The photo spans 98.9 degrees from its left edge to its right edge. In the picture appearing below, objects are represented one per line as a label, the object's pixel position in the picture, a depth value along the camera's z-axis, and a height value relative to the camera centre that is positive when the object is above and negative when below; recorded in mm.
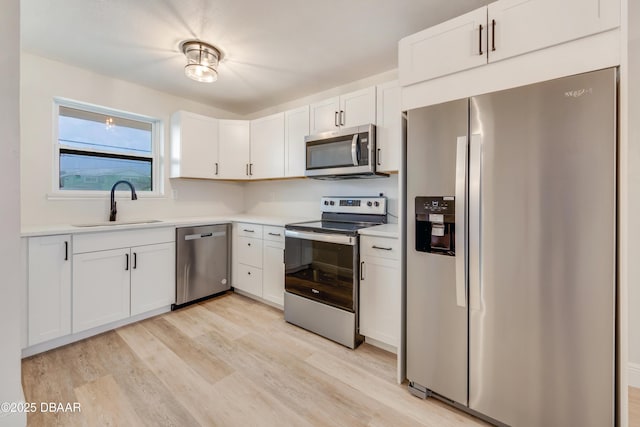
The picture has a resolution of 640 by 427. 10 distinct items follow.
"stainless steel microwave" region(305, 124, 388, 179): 2389 +547
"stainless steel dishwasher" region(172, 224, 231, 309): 2855 -552
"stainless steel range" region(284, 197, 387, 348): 2172 -512
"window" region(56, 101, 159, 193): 2699 +671
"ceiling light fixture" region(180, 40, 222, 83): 2230 +1285
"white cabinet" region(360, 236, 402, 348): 2020 -578
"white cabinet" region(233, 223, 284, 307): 2822 -539
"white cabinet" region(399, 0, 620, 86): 1173 +887
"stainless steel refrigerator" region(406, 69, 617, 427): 1145 -177
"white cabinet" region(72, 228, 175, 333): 2211 -569
